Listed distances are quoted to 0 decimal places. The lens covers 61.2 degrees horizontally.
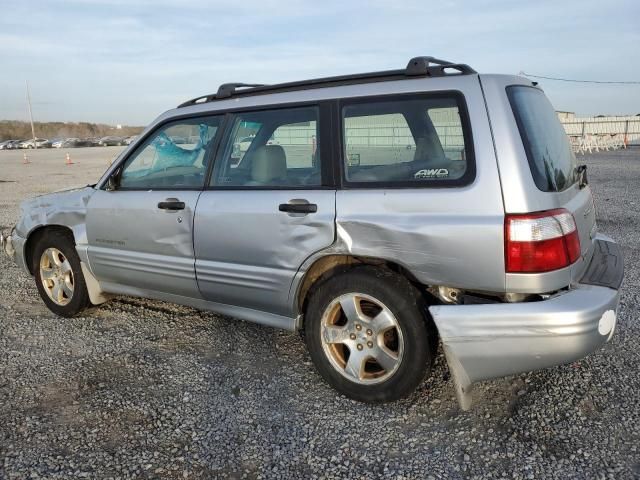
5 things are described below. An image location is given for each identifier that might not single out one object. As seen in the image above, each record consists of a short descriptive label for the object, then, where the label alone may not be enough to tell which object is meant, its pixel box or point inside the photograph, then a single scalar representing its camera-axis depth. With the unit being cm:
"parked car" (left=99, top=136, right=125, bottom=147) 6126
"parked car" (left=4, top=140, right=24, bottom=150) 5636
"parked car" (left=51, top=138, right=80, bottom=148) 5948
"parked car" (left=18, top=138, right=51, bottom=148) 5867
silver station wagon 258
